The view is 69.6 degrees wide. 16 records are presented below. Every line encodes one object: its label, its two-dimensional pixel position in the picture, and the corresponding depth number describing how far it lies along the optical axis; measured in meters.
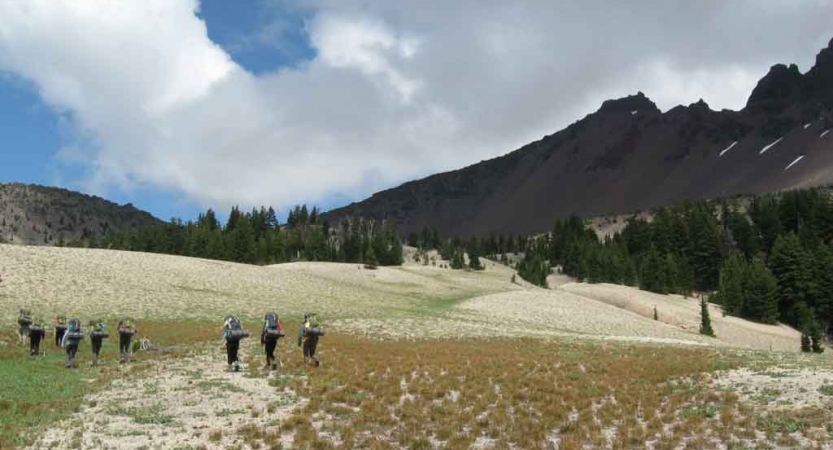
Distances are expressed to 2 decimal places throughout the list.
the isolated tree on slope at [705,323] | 75.00
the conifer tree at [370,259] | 131.65
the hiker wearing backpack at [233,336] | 24.53
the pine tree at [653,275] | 117.50
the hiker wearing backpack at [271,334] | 24.70
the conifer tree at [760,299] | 100.44
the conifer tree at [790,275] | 105.31
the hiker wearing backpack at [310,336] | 25.73
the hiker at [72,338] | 25.34
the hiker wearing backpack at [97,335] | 26.23
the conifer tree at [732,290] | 102.05
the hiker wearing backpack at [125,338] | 26.93
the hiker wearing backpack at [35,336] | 28.30
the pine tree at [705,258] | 131.75
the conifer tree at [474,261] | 170.88
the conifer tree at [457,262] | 167.12
